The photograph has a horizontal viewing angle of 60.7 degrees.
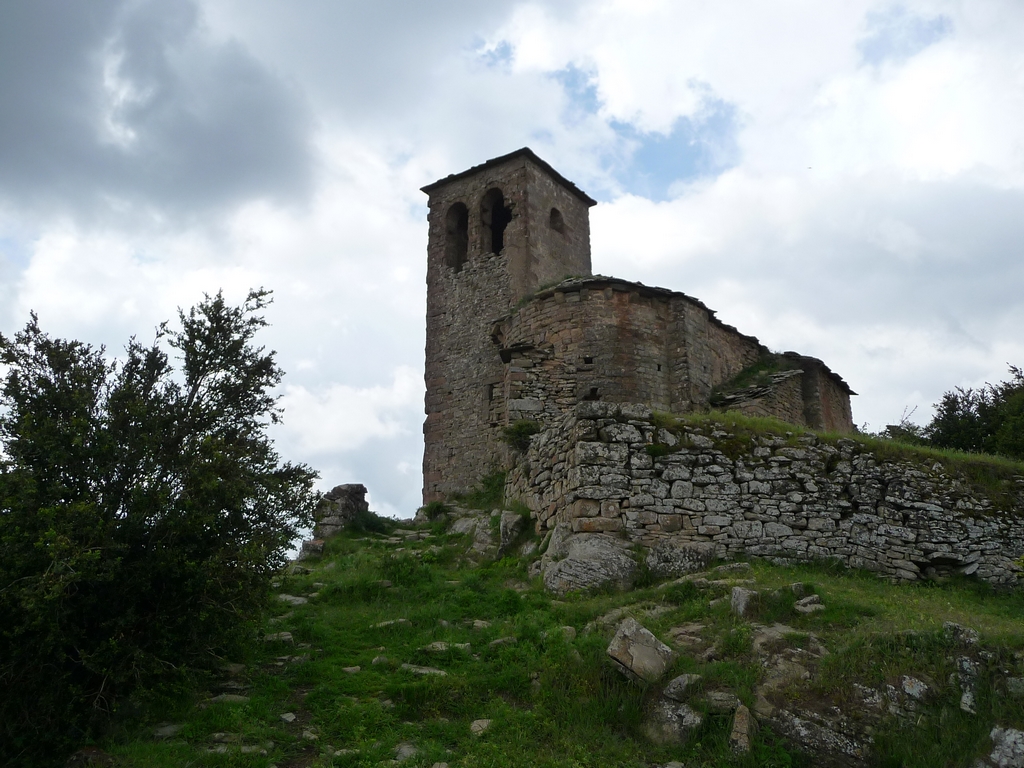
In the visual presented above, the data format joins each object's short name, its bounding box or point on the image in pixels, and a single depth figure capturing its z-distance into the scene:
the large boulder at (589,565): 10.04
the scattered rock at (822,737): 6.41
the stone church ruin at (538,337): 17.73
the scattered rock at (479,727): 6.96
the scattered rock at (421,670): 7.99
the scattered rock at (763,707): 6.74
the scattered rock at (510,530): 12.45
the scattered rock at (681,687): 7.02
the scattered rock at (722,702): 6.80
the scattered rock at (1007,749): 5.90
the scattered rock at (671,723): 6.76
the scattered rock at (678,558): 10.18
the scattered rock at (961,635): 6.96
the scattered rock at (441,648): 8.49
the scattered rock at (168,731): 7.06
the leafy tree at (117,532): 7.27
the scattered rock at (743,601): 8.20
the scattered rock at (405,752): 6.60
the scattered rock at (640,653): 7.27
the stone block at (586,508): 10.74
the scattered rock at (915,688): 6.66
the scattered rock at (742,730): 6.46
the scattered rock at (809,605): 8.11
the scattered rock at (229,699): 7.62
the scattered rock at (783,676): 6.98
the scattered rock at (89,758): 6.68
